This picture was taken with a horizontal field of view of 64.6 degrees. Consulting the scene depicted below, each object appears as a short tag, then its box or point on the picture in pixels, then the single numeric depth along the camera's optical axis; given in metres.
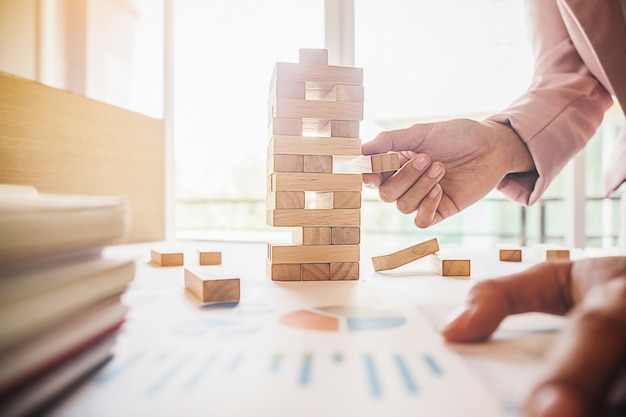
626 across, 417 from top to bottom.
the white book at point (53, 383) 0.15
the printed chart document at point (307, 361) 0.17
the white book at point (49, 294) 0.15
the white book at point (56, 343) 0.15
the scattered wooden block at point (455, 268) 0.42
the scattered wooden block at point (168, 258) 0.48
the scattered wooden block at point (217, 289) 0.32
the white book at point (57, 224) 0.16
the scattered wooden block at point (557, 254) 0.49
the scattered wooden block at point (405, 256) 0.45
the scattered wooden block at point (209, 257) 0.48
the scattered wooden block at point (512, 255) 0.51
